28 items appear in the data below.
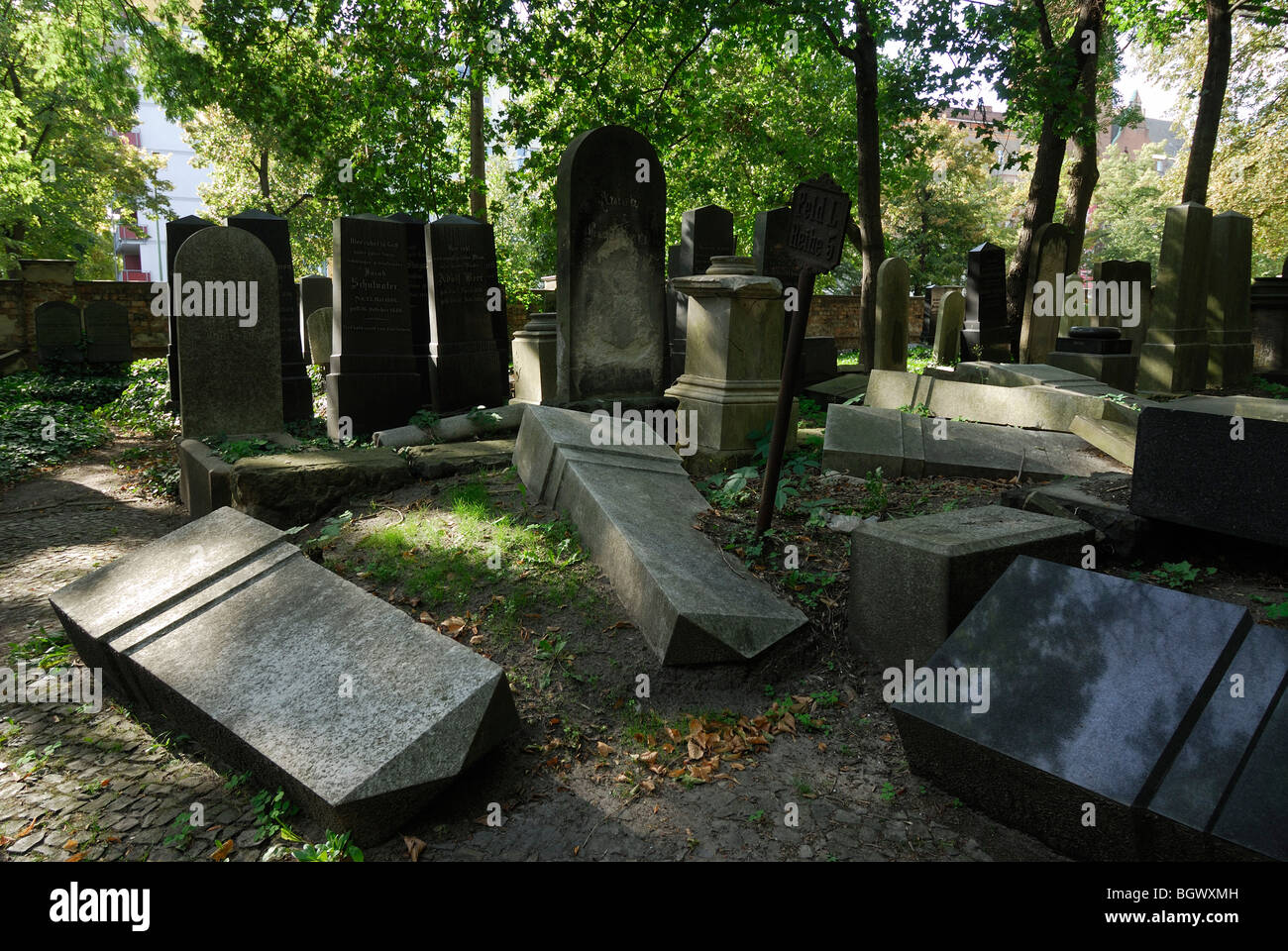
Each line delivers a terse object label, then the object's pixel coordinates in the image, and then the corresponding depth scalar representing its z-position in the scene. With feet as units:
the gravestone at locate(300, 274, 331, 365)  47.65
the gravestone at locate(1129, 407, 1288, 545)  11.64
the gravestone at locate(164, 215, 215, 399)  34.47
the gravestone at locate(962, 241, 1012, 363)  47.83
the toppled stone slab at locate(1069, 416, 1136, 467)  18.37
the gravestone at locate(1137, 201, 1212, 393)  31.78
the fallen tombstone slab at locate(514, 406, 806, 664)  11.18
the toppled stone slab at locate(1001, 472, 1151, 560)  13.16
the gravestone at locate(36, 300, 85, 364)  48.75
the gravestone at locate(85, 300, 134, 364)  50.57
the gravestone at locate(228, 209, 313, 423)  33.14
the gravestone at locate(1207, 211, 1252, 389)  33.06
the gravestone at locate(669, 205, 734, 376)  33.68
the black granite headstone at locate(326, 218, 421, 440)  27.22
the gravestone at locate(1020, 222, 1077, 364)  42.32
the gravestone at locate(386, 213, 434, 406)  31.61
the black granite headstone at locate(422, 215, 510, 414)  29.78
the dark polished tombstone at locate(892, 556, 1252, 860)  7.36
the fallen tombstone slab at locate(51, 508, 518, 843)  8.03
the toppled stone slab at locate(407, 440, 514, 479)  19.58
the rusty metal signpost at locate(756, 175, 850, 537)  13.47
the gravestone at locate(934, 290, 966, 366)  46.01
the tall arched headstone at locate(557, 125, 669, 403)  21.67
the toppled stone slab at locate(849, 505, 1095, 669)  10.61
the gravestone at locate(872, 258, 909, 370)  38.17
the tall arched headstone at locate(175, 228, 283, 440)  22.11
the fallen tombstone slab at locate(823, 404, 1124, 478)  18.39
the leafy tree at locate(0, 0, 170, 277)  47.37
